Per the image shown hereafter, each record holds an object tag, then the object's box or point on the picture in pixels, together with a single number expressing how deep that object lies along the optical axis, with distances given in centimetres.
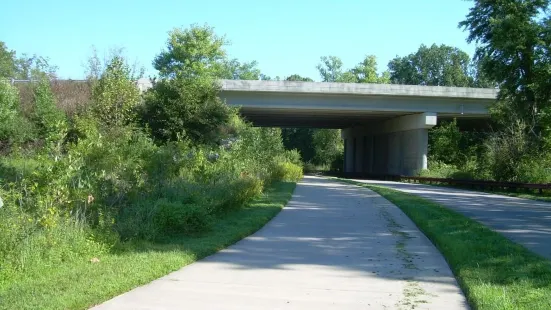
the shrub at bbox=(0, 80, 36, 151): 2934
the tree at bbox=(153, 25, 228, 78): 6150
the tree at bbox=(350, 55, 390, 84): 9238
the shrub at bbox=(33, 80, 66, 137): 3111
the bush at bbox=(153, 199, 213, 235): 1085
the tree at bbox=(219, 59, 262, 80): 9062
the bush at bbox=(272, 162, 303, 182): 2959
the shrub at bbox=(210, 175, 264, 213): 1380
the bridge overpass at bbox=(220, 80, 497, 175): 4406
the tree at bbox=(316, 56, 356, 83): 10329
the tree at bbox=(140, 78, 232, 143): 2748
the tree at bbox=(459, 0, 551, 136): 2778
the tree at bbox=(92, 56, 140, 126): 2661
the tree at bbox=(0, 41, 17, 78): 5903
